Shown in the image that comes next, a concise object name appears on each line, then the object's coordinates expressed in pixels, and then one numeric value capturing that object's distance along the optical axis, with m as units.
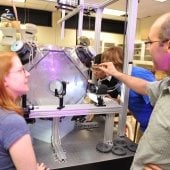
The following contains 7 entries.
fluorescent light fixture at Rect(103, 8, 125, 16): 6.98
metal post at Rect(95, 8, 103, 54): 2.16
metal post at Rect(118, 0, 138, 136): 1.45
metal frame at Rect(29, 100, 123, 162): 1.20
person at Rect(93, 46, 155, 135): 1.63
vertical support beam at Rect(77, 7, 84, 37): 2.38
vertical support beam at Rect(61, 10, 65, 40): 2.96
